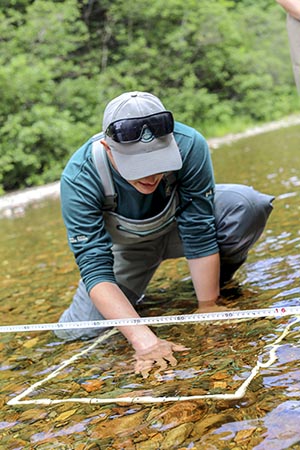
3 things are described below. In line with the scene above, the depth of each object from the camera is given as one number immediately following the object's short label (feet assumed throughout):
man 7.97
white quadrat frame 6.31
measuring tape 7.98
